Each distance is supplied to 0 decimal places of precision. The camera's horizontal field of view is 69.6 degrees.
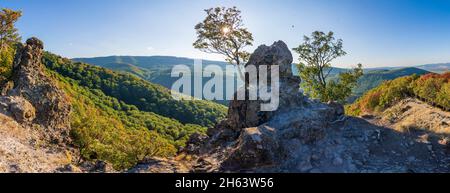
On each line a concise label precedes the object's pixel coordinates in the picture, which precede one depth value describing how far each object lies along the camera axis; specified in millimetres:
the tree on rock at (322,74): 38531
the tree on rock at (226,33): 33844
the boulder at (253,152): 18578
